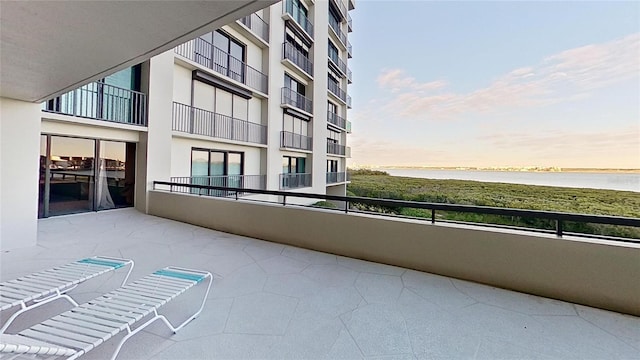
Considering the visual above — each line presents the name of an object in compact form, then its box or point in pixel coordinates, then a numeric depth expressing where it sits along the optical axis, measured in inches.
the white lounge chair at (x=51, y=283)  84.1
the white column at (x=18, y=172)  155.1
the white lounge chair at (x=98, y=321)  58.5
